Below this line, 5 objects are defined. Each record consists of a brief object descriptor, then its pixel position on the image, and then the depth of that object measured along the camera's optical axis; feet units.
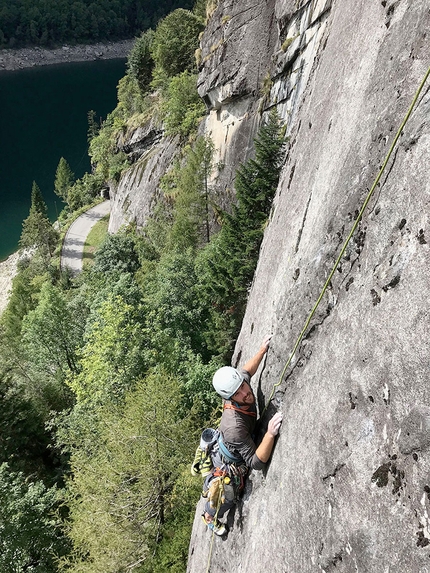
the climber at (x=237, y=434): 17.65
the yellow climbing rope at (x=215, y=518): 19.29
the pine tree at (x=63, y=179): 197.98
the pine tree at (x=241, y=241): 59.72
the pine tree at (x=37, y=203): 152.25
